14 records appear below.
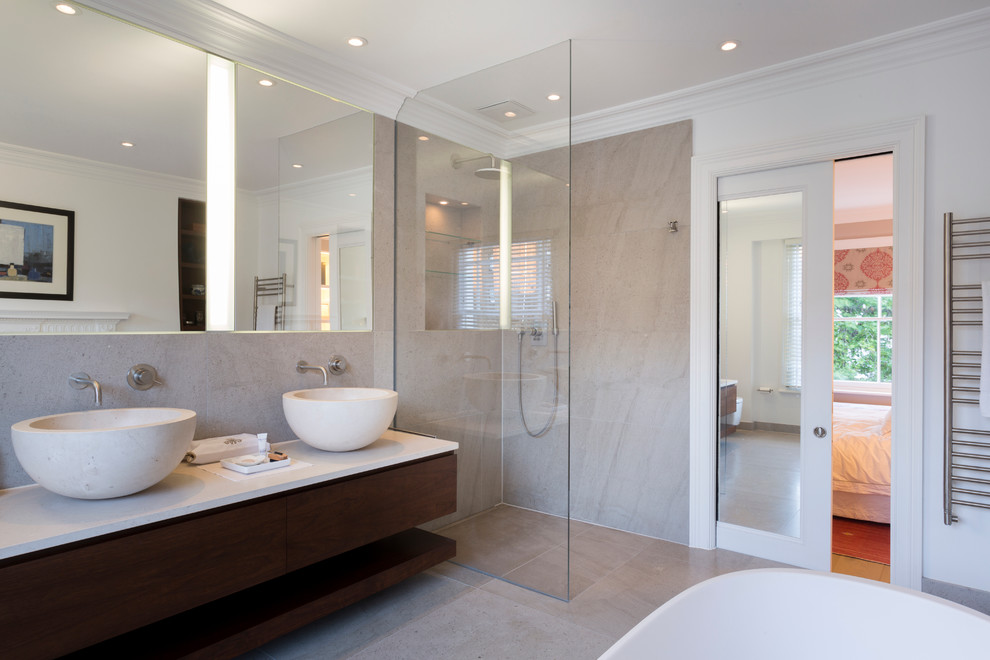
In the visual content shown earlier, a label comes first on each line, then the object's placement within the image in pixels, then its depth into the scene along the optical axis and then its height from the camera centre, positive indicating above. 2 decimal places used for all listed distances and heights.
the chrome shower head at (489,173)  2.81 +0.78
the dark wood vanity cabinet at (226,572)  1.46 -0.79
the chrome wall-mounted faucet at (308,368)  2.77 -0.21
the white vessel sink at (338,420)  2.31 -0.40
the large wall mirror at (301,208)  2.58 +0.58
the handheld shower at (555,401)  2.70 -0.36
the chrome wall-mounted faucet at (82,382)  2.03 -0.21
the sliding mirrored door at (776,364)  2.95 -0.20
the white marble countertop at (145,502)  1.50 -0.56
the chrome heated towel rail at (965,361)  2.49 -0.14
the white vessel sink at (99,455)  1.56 -0.38
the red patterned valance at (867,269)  5.19 +0.56
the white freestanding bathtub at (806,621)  1.41 -0.78
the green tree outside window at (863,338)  4.95 -0.08
